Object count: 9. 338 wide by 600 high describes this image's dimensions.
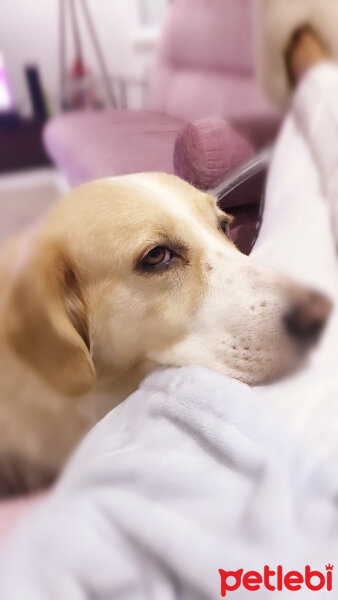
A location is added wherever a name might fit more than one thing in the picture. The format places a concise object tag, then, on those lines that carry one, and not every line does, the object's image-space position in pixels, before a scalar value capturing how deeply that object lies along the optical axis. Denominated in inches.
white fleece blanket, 8.6
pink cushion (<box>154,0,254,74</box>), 16.7
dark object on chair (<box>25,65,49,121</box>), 17.8
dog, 12.0
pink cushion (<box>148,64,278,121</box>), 16.9
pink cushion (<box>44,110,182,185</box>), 16.6
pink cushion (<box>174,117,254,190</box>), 15.2
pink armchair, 16.5
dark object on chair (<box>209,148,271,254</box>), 16.0
